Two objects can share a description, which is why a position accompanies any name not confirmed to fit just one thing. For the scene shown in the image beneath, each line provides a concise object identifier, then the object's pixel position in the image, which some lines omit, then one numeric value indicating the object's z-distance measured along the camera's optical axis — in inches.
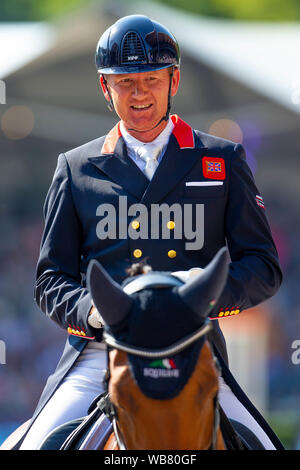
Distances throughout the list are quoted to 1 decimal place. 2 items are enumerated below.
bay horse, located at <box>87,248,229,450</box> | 193.5
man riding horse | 285.0
